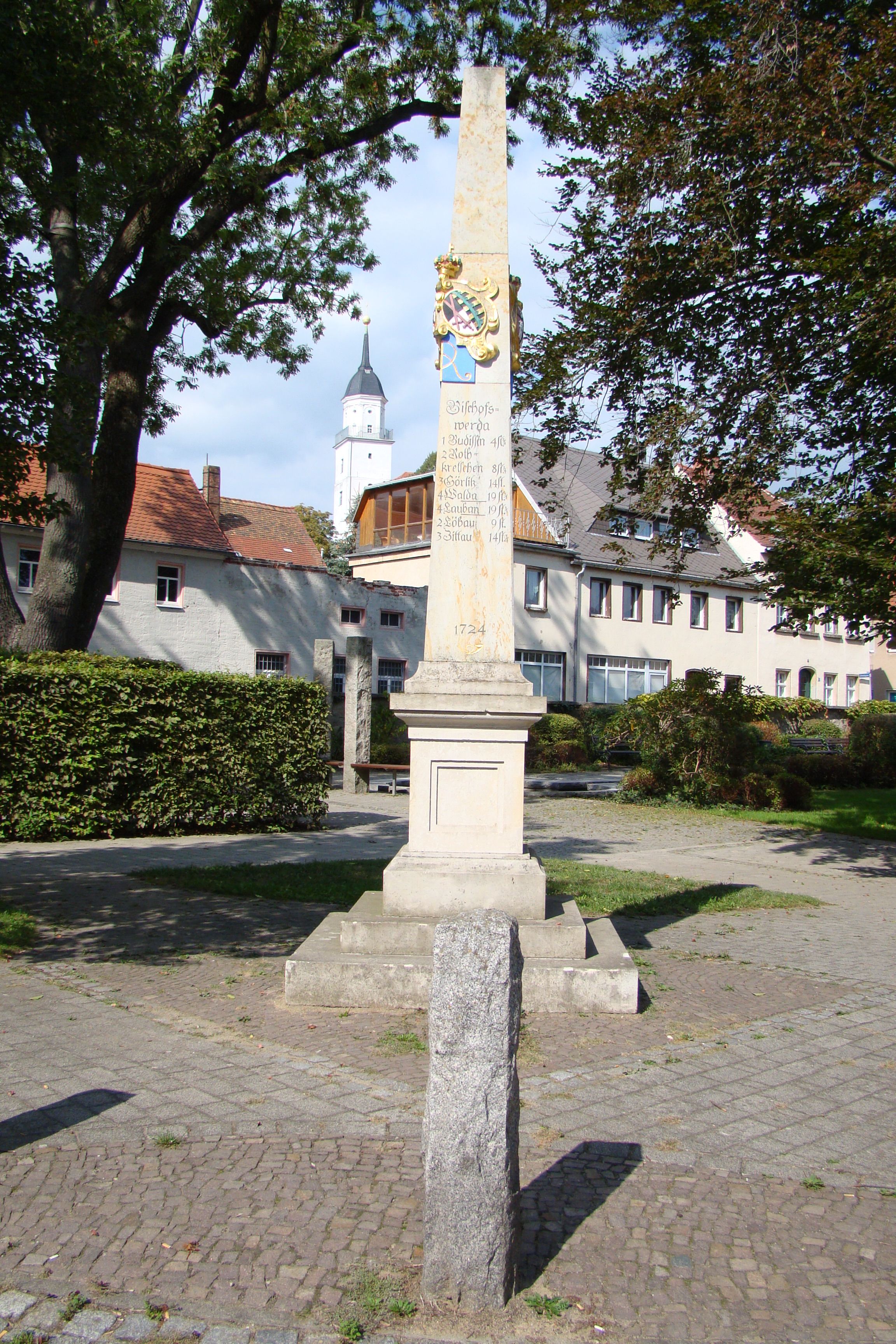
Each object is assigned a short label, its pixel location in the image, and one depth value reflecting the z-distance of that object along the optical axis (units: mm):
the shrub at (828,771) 23562
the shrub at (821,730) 33062
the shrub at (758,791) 18656
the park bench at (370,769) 18472
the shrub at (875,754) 24656
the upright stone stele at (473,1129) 2760
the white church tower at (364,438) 102938
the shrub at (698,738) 18625
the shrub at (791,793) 18797
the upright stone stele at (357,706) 19391
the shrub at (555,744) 28016
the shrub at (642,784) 19453
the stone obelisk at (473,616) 5816
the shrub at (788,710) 29828
